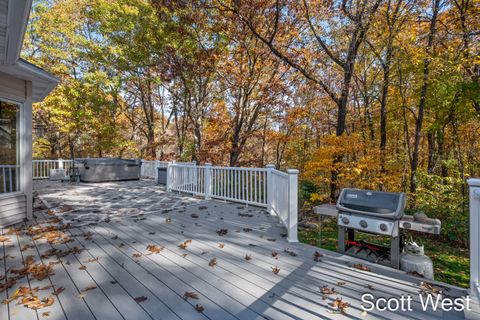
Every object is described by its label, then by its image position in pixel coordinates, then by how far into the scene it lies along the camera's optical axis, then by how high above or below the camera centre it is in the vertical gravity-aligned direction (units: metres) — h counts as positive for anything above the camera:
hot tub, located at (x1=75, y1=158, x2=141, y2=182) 9.58 -0.41
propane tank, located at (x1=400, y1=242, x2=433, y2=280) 2.47 -1.09
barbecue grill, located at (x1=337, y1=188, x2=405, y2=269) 2.60 -0.70
